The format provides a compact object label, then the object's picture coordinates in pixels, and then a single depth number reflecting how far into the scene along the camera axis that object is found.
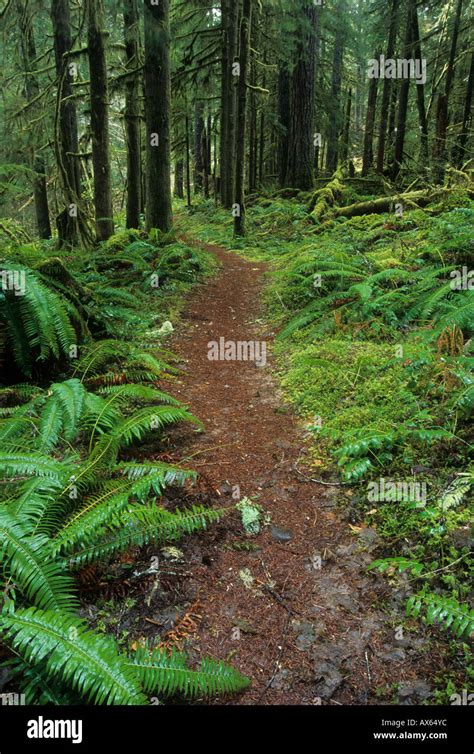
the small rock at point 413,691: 2.15
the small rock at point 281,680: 2.27
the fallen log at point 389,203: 10.93
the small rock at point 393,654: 2.33
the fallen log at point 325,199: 13.37
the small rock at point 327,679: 2.24
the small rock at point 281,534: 3.21
